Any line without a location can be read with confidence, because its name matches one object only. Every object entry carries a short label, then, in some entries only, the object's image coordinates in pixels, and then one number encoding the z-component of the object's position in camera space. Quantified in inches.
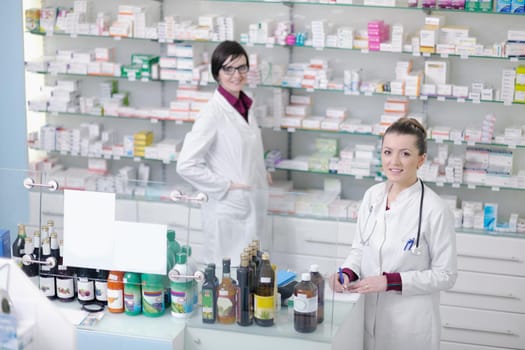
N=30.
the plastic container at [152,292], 137.6
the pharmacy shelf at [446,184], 231.3
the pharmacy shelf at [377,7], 227.2
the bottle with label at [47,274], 144.4
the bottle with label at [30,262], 145.9
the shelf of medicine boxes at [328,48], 226.5
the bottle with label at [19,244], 147.1
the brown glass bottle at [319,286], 133.1
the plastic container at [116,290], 139.0
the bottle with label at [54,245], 143.9
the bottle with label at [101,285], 141.7
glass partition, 133.9
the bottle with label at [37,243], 145.8
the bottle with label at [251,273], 133.1
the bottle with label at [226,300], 133.5
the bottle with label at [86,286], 141.6
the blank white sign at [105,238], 138.2
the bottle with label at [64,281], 143.6
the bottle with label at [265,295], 132.2
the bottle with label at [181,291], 135.9
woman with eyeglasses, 204.8
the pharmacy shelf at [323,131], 231.5
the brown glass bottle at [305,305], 129.6
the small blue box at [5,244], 150.4
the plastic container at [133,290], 138.5
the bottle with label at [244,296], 132.3
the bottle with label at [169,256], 138.7
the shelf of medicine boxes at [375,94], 228.8
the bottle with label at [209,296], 134.3
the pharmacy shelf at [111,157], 255.6
